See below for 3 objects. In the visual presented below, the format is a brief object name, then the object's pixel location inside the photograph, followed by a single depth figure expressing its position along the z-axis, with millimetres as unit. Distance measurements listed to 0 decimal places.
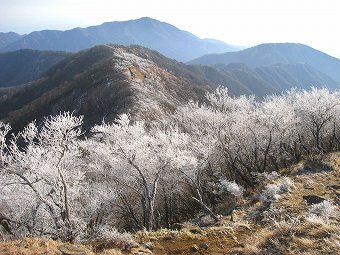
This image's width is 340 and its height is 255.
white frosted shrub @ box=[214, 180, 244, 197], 34134
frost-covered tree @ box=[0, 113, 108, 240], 23828
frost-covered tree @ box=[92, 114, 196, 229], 29312
